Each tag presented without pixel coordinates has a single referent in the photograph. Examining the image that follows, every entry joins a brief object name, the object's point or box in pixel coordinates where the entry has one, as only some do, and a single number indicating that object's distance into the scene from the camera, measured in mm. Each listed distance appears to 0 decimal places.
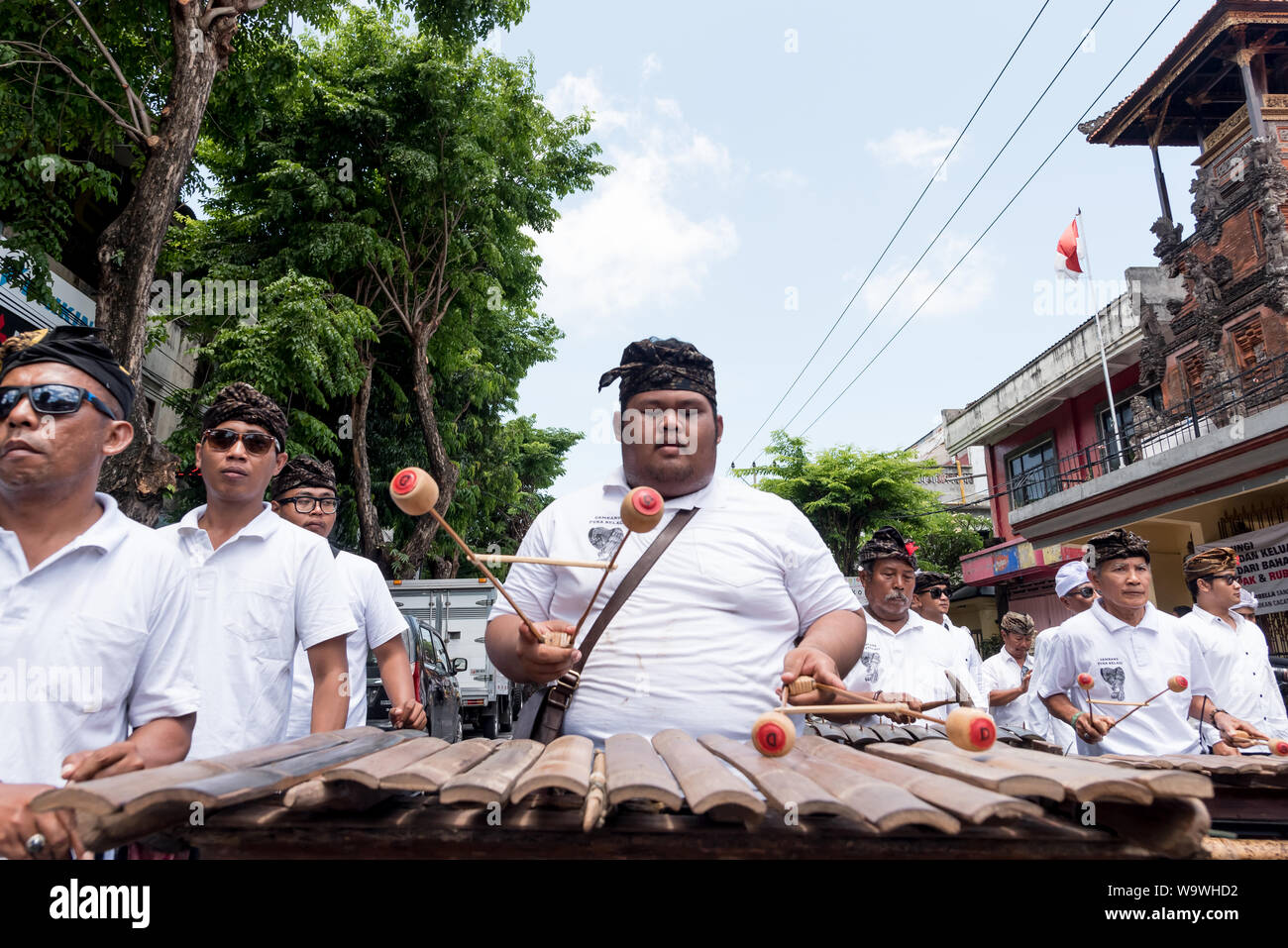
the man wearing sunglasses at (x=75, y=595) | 1986
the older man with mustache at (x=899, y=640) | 5422
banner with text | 12492
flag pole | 18081
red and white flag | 19188
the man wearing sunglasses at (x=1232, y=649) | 5129
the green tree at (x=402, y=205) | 13148
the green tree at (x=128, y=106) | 6480
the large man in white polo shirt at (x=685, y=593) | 2479
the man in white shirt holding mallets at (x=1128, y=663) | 4402
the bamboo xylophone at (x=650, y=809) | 1405
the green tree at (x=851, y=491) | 23859
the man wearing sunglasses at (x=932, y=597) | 7230
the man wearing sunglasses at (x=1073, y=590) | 6405
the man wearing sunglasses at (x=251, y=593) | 2902
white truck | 13453
